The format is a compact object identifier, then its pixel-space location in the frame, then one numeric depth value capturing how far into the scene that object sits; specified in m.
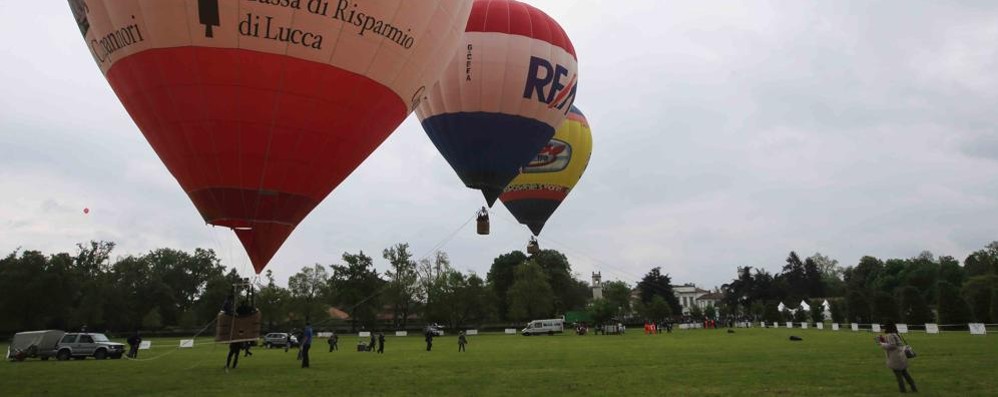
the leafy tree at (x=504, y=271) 83.28
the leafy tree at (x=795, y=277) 116.07
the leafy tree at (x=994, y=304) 36.69
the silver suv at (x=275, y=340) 33.06
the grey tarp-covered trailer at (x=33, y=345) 22.33
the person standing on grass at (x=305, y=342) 16.42
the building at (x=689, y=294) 151.69
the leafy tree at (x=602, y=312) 59.16
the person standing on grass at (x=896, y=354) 8.99
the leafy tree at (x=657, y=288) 93.88
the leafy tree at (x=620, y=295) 75.62
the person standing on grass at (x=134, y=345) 24.31
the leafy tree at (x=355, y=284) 65.38
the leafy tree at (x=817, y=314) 58.78
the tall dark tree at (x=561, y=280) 86.06
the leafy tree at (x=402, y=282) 62.90
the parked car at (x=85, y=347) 22.72
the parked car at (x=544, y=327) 49.66
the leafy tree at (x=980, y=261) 76.78
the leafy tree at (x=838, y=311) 56.75
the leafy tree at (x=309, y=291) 62.28
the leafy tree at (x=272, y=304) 60.25
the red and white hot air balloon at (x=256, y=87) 9.64
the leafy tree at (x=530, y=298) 65.62
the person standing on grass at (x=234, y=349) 14.83
